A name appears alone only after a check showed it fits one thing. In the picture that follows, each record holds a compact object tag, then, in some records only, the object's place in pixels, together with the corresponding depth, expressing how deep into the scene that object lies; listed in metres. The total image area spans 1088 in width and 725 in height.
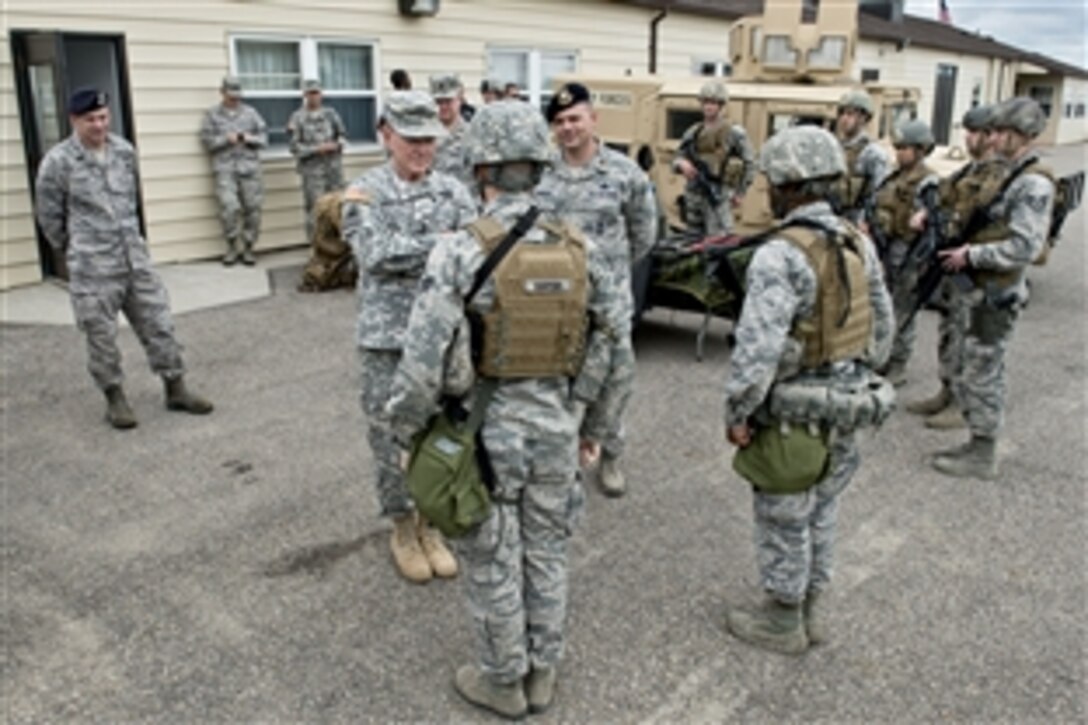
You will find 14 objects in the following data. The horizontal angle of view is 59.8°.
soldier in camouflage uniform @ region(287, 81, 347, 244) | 9.63
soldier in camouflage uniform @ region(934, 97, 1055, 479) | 4.61
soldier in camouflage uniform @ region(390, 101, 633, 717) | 2.57
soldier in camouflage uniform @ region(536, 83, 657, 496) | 4.36
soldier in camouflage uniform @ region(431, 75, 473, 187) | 5.30
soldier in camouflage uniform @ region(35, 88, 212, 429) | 5.03
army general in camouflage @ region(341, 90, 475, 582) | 3.29
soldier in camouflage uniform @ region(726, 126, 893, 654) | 2.90
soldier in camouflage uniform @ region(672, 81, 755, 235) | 7.51
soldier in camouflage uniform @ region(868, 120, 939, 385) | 6.07
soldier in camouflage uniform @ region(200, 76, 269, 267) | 9.01
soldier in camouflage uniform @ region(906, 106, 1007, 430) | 4.88
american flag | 24.86
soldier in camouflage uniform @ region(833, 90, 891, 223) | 6.44
